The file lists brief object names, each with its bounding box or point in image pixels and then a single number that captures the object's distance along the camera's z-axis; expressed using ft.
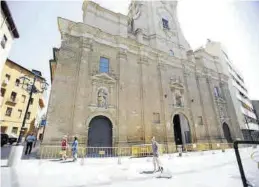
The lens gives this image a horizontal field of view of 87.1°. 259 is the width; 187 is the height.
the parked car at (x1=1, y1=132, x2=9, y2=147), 51.60
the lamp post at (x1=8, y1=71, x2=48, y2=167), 21.83
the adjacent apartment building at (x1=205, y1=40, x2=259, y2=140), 88.47
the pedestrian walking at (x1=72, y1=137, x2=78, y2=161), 28.27
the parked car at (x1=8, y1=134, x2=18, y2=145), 60.42
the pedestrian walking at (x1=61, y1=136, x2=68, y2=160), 28.66
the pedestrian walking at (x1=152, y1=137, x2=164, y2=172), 20.45
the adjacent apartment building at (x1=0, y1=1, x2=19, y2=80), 44.65
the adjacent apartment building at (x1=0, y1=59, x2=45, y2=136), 71.25
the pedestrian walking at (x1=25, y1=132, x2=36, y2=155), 36.60
